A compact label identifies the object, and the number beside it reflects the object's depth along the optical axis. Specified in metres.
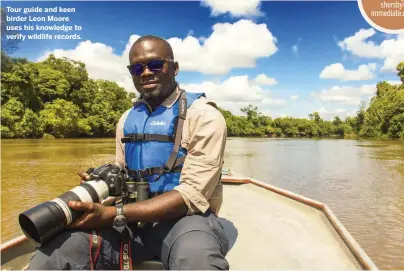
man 1.86
